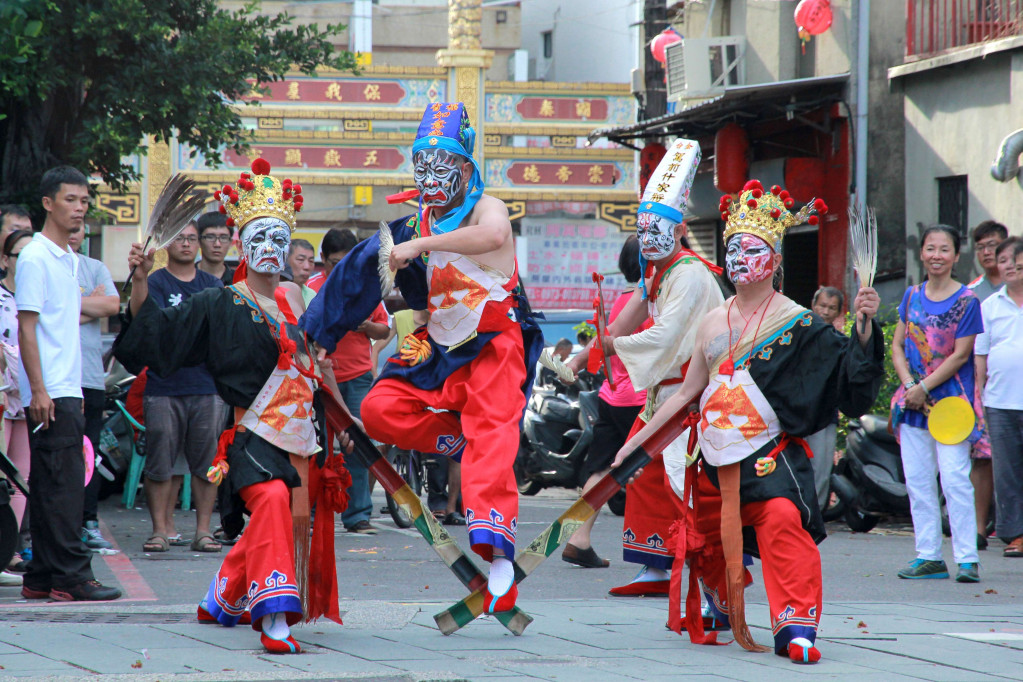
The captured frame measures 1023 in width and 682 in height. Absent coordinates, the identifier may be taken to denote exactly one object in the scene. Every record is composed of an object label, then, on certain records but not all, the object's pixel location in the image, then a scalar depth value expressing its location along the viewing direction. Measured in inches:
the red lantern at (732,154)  1297.6
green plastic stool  778.7
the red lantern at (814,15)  1170.2
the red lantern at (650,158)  1440.3
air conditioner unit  1342.7
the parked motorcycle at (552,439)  906.1
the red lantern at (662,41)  1433.0
